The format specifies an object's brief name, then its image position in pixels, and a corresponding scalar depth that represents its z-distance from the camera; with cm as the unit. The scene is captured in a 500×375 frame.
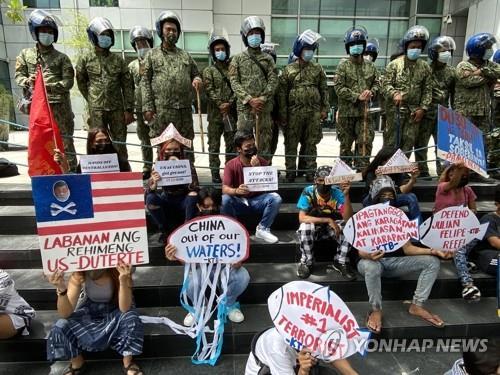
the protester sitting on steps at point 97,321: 250
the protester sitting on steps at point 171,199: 348
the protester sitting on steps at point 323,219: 331
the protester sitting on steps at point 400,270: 293
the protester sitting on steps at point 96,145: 346
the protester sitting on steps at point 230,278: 292
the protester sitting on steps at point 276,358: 191
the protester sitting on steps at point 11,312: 266
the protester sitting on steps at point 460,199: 329
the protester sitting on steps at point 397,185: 341
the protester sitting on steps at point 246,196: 368
